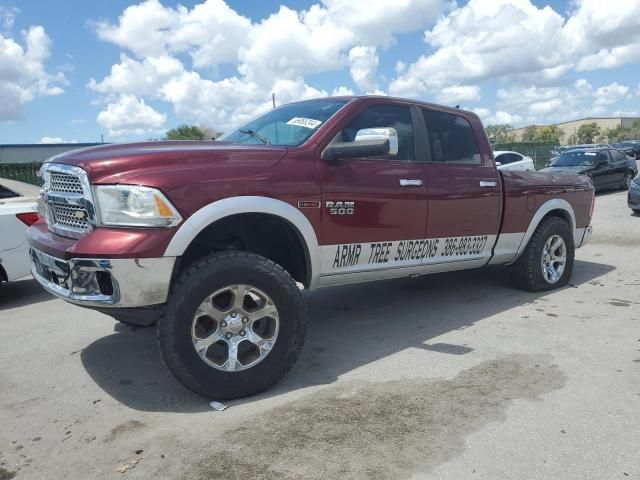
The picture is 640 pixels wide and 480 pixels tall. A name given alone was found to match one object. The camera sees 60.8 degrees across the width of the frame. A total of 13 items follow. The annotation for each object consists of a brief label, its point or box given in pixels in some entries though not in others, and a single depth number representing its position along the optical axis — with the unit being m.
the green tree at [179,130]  53.21
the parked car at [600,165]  16.47
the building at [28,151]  49.28
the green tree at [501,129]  114.97
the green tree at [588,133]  120.81
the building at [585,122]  147.50
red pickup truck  3.09
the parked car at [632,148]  40.59
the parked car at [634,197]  11.81
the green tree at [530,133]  126.21
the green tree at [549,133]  116.49
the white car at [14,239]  5.63
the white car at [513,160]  16.95
